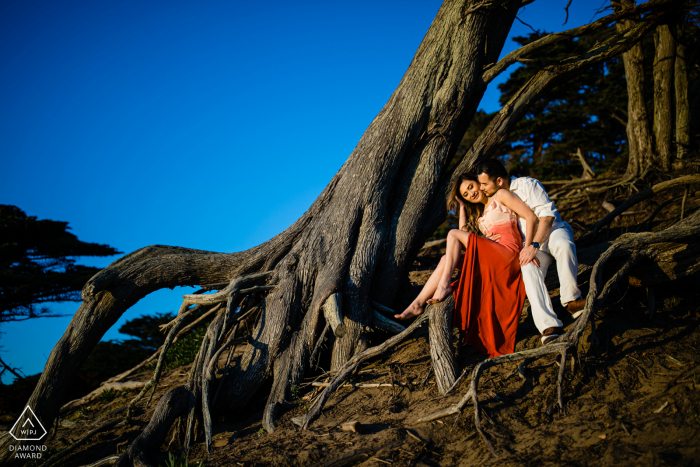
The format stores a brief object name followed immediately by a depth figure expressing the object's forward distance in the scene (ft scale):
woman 12.34
